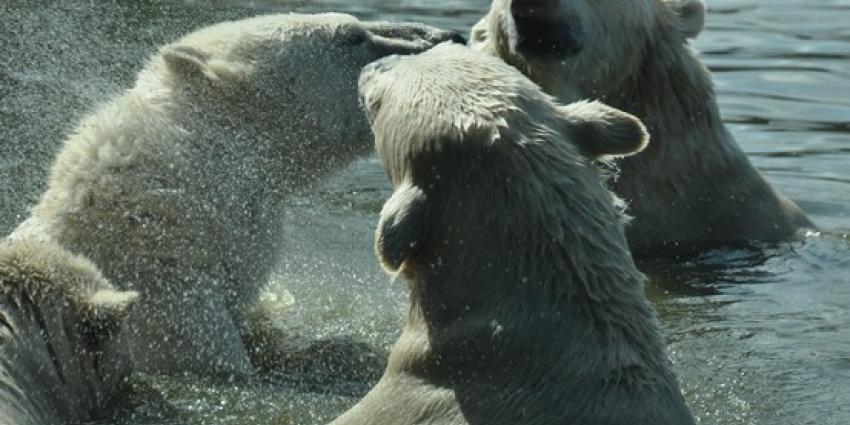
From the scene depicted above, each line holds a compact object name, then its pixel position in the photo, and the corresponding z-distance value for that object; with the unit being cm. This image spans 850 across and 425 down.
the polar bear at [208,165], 1223
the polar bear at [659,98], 1377
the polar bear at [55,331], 997
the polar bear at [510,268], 878
